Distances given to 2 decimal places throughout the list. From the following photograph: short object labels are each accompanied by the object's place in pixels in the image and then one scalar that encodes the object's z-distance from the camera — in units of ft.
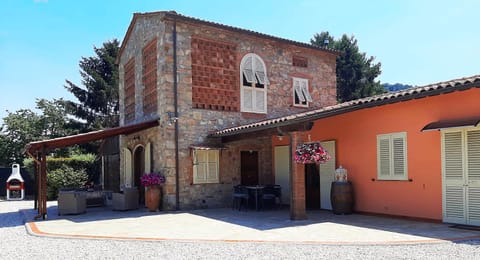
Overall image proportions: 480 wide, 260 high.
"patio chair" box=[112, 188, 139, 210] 40.98
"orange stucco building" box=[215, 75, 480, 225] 25.94
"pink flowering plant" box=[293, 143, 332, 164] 30.86
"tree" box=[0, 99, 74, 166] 84.23
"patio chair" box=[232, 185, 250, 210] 39.06
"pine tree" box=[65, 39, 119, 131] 88.79
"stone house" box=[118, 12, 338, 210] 40.91
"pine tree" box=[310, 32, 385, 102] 98.73
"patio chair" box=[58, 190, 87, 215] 37.83
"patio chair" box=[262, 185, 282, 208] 38.58
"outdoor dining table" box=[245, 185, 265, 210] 38.01
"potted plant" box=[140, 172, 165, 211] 39.45
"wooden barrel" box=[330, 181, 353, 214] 33.24
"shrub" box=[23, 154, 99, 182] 62.80
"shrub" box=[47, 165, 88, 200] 60.03
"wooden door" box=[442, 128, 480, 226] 25.76
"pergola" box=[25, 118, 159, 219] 35.12
